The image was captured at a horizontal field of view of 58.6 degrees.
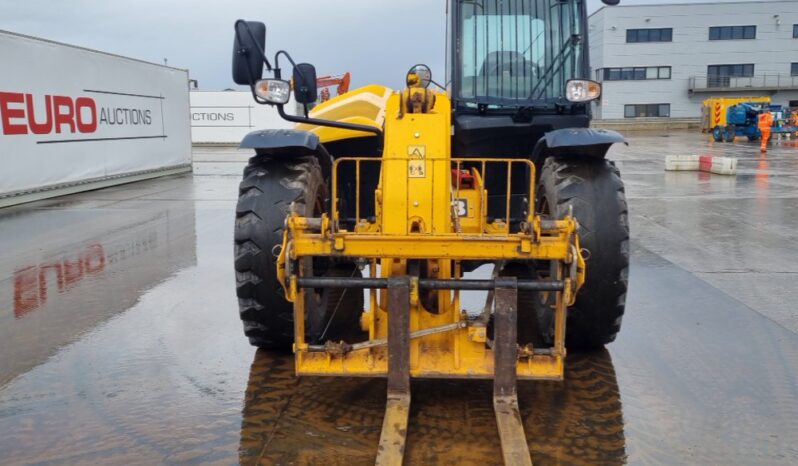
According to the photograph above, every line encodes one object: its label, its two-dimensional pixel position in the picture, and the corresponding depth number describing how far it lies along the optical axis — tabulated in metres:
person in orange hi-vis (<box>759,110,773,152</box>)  27.89
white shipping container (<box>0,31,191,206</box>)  12.99
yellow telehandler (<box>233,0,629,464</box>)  3.63
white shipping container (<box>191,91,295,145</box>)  34.09
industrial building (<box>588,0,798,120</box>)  51.78
